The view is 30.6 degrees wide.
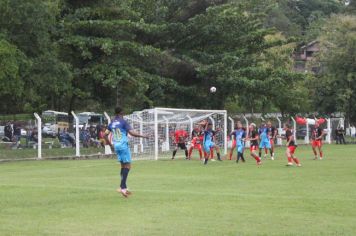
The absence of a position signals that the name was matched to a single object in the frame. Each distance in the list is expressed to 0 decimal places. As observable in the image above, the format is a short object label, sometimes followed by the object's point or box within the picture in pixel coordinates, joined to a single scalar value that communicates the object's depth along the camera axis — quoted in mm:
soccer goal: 35062
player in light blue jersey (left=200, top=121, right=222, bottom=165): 29484
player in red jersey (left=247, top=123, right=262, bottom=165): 27812
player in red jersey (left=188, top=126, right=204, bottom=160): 31747
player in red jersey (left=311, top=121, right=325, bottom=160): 31359
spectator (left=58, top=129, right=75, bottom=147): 37247
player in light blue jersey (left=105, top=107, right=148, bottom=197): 15500
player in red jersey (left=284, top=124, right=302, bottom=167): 26312
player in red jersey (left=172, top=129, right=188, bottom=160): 33412
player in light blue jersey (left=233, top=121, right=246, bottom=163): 29438
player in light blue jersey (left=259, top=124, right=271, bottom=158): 32375
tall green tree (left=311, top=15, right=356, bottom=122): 60281
